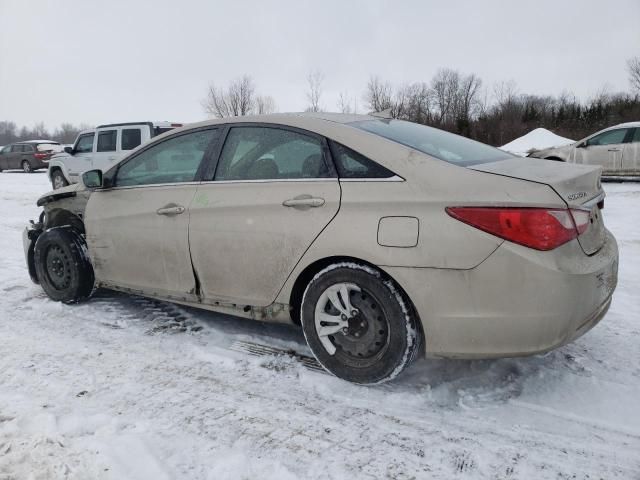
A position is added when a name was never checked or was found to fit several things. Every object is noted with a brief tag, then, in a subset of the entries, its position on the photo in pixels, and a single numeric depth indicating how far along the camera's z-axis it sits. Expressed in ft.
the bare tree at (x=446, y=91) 187.11
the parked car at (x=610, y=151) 37.19
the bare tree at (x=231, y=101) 151.23
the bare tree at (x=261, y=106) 151.20
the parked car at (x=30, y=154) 72.64
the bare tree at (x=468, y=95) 187.42
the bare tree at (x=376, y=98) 158.81
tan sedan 7.30
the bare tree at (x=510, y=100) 144.08
